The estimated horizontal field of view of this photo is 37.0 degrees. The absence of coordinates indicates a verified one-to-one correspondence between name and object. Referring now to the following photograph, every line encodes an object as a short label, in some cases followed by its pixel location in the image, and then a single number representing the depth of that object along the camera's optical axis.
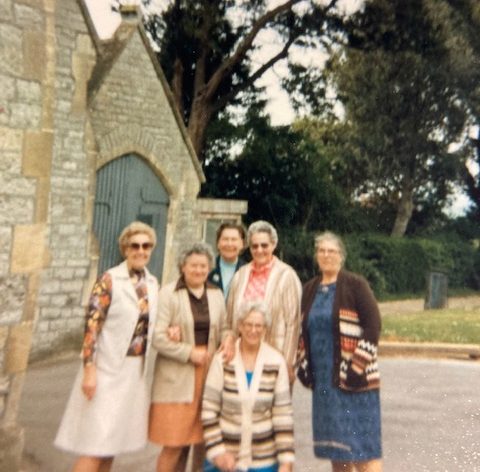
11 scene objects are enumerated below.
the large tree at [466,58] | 19.12
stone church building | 4.64
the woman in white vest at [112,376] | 4.09
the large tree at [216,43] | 16.39
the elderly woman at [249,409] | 3.94
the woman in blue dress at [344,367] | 4.30
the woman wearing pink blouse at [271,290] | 4.48
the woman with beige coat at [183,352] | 4.21
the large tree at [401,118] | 22.17
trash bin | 16.92
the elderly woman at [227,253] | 4.82
